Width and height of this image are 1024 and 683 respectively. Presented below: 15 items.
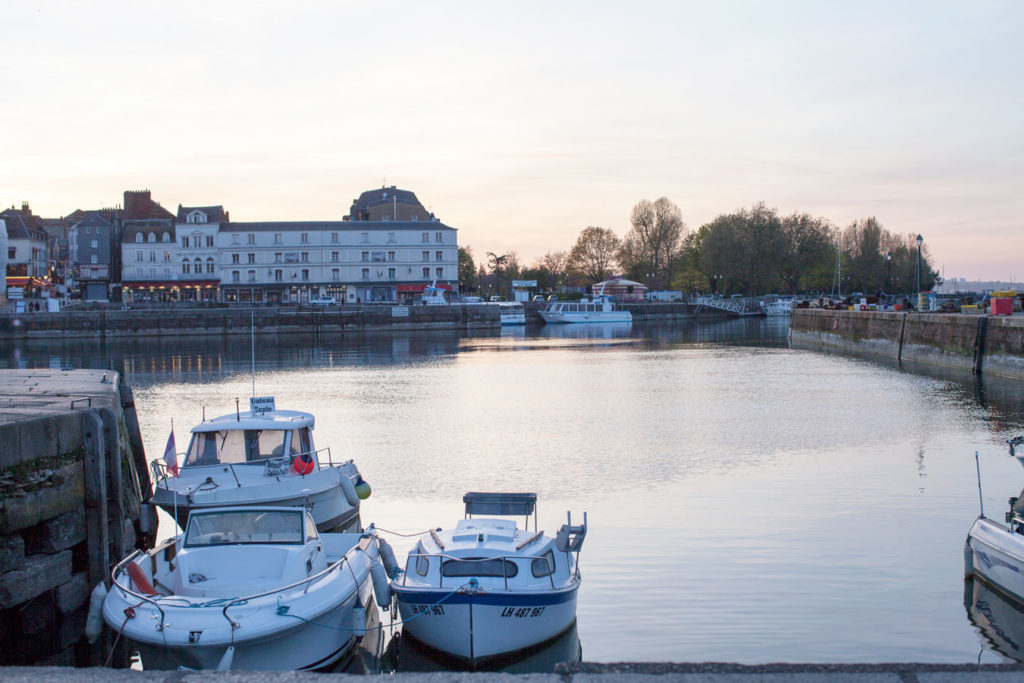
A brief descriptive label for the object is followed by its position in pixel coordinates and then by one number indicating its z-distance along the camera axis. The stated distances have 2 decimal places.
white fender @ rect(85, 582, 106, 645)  10.98
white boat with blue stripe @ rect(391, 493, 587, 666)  11.62
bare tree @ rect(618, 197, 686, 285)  135.38
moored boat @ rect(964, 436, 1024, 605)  12.69
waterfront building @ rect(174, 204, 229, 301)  109.06
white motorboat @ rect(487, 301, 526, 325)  109.62
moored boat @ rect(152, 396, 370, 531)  16.67
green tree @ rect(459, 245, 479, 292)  150.25
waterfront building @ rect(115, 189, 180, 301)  110.19
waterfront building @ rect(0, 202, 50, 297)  104.00
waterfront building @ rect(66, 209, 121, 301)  118.19
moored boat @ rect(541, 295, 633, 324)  117.69
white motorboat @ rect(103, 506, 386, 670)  10.09
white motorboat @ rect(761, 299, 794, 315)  133.50
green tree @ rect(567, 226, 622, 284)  140.38
